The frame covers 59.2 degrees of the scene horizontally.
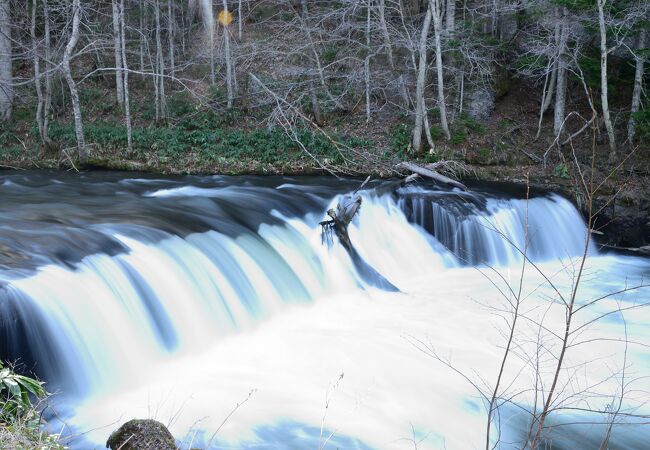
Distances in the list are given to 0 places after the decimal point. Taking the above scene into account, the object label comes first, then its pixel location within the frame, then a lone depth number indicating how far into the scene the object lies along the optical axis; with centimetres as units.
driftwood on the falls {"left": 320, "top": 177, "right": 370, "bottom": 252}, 987
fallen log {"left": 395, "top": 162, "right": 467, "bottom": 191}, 1289
